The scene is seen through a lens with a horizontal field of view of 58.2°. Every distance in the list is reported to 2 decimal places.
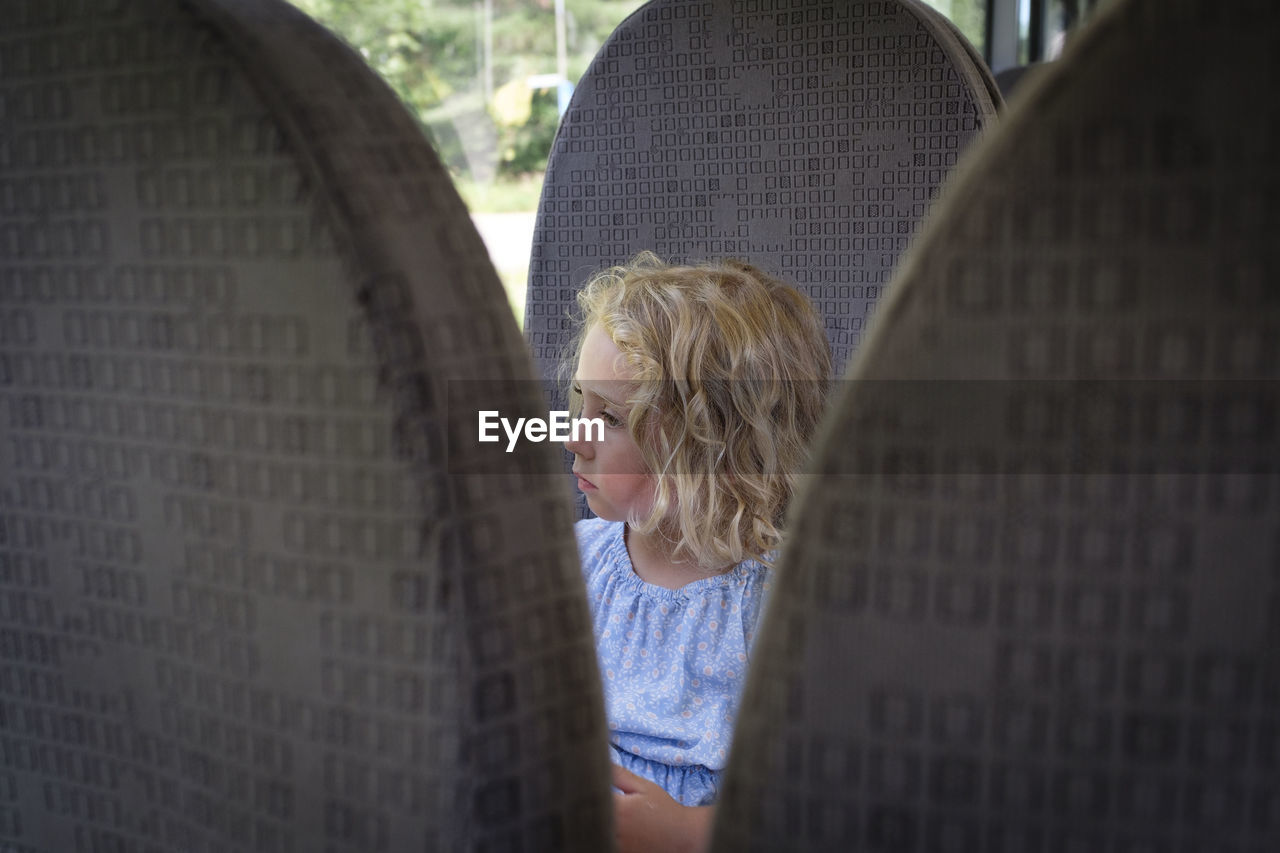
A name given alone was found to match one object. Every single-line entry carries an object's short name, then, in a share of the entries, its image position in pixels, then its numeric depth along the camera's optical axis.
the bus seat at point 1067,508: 0.28
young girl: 1.06
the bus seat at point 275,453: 0.35
